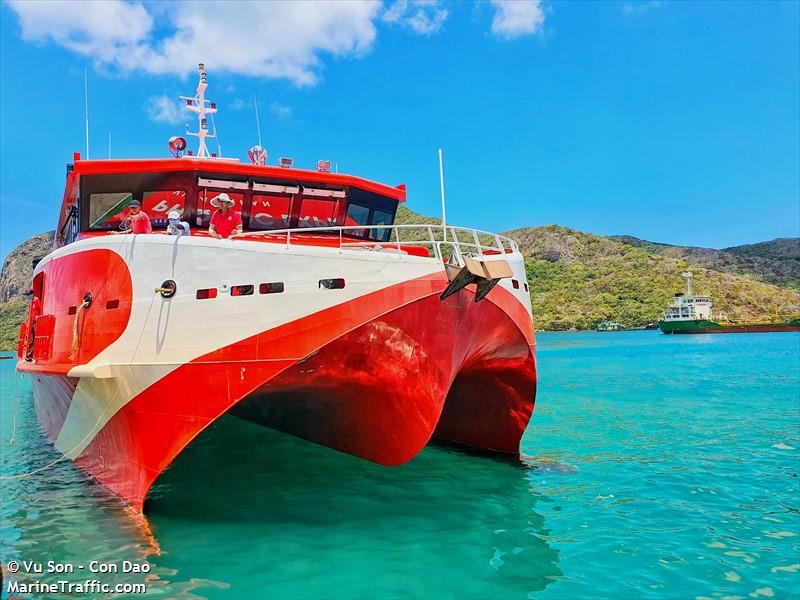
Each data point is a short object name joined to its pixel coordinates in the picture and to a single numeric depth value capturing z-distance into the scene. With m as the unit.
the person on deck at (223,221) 7.33
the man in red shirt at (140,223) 7.38
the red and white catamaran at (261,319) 6.75
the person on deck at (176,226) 7.02
